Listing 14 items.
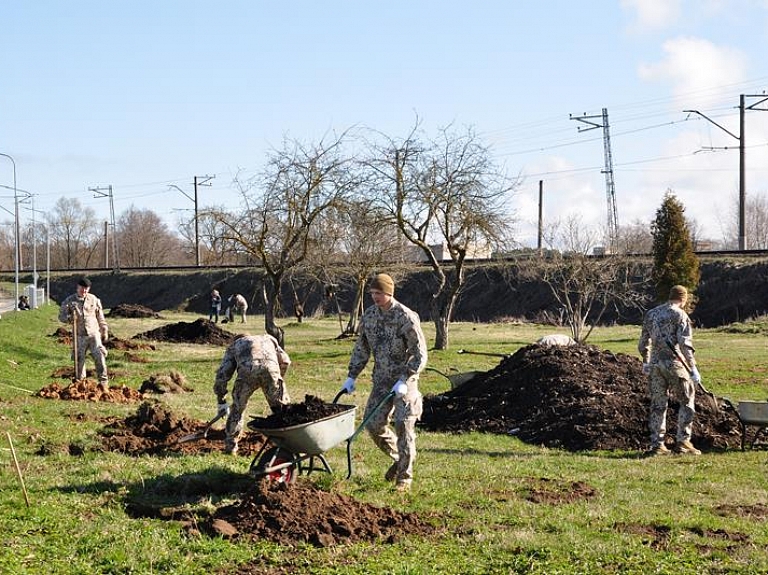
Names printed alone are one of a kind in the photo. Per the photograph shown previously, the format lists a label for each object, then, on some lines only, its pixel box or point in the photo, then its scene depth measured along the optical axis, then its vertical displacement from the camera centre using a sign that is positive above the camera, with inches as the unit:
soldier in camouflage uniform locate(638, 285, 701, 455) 473.1 -35.7
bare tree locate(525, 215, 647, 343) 1331.9 +37.5
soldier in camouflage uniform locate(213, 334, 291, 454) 397.7 -32.1
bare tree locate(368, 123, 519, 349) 1211.9 +109.9
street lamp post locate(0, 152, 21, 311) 1995.6 +141.2
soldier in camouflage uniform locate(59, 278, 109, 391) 647.8 -20.7
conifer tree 1704.0 +67.4
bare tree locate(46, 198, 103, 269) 4931.1 +264.5
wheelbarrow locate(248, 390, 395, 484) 309.0 -47.7
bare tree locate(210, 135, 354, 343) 1083.3 +89.2
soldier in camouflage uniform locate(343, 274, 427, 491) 349.1 -27.9
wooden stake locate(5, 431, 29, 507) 291.4 -57.9
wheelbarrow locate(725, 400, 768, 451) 481.7 -59.9
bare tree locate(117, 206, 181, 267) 4724.4 +257.7
